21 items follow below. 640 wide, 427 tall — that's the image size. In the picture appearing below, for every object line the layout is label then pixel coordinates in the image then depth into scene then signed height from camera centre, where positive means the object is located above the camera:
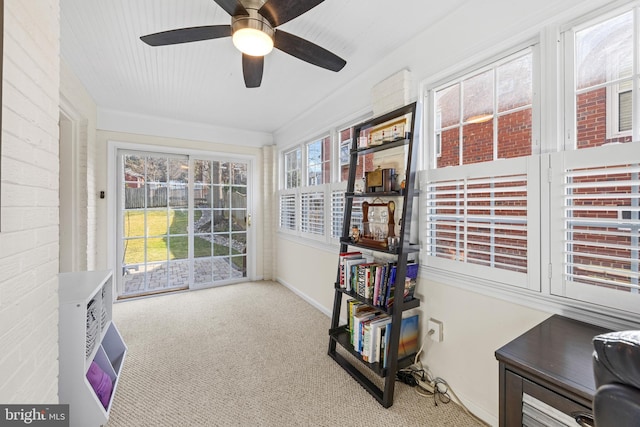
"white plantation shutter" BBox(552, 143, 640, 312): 1.07 -0.06
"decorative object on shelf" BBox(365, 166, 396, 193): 1.94 +0.23
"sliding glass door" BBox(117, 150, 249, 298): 3.62 -0.14
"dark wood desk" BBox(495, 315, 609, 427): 0.81 -0.51
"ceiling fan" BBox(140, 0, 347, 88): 1.34 +1.01
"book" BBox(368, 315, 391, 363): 1.81 -0.87
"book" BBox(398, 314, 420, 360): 1.84 -0.87
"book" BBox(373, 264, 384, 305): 1.83 -0.49
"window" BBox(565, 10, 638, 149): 1.13 +0.58
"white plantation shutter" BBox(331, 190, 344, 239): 2.83 +0.00
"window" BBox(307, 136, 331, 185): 3.13 +0.63
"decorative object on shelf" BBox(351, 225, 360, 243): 2.18 -0.19
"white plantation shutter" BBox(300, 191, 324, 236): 3.19 +0.00
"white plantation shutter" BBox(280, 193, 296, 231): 3.86 +0.02
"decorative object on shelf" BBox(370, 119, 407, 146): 1.87 +0.59
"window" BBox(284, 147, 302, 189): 3.77 +0.66
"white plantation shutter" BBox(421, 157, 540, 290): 1.38 -0.04
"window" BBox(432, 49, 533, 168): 1.45 +0.59
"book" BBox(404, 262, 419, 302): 1.82 -0.47
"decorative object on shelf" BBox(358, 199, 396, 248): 1.95 -0.09
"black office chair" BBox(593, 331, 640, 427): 0.52 -0.35
